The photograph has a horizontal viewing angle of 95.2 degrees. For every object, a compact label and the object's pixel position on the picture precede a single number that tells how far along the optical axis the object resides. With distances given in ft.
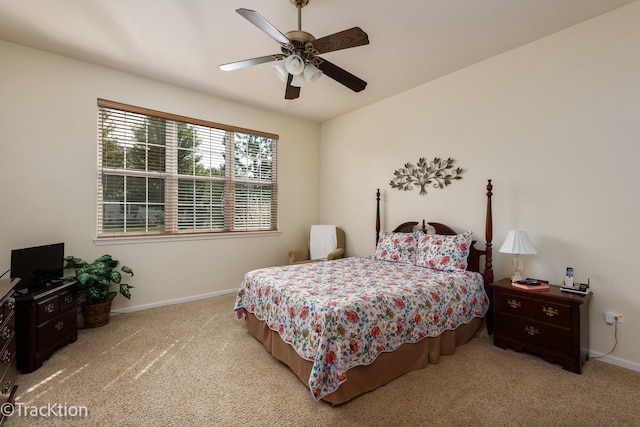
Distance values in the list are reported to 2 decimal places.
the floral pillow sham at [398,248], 11.62
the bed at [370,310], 6.17
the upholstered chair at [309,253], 14.42
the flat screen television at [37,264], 8.16
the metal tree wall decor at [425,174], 11.61
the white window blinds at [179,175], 11.40
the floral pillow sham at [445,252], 9.98
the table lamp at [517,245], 8.46
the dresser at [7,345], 5.61
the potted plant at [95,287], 9.79
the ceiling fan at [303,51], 6.45
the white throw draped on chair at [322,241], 15.26
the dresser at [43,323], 7.38
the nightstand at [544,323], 7.41
